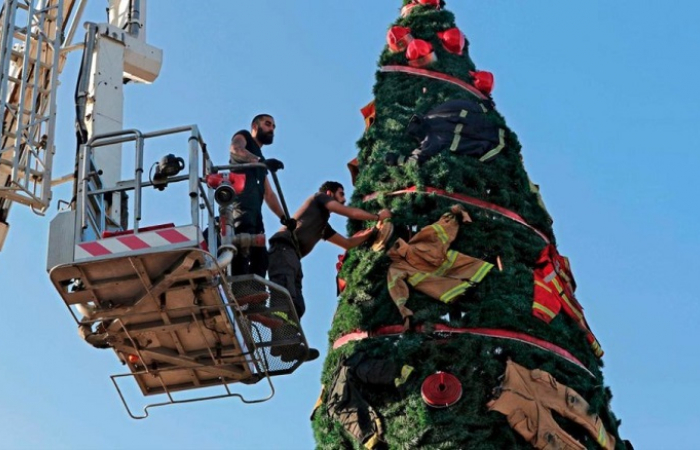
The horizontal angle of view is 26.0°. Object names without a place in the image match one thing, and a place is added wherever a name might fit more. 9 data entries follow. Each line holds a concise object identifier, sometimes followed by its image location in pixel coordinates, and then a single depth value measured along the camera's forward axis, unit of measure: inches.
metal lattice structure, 770.8
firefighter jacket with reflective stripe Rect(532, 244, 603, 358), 665.6
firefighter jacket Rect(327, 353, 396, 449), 636.1
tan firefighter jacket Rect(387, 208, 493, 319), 666.2
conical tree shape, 631.8
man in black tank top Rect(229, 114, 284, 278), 666.2
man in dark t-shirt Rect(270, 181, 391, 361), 681.6
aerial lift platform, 618.8
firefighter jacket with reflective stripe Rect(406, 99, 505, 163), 715.4
